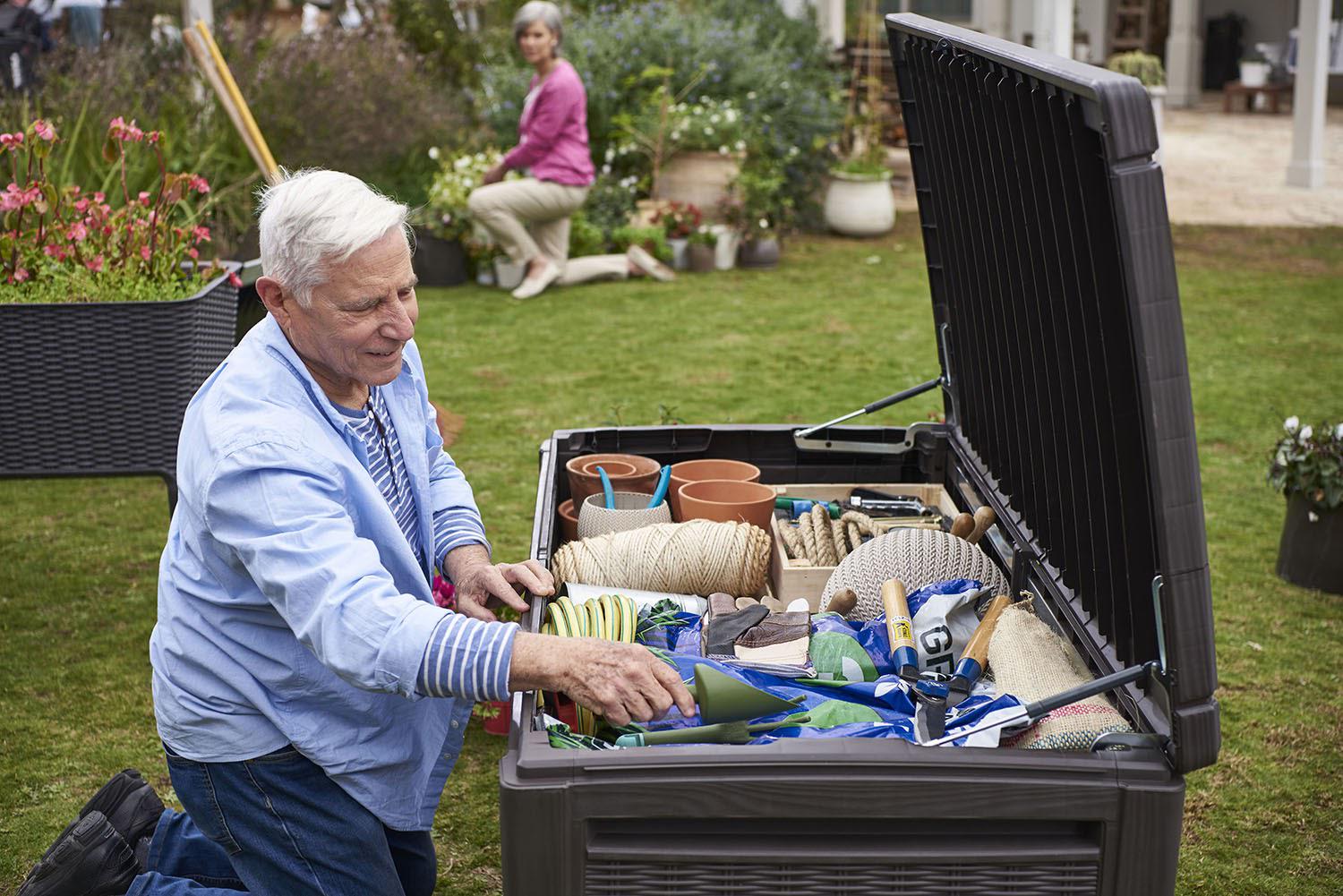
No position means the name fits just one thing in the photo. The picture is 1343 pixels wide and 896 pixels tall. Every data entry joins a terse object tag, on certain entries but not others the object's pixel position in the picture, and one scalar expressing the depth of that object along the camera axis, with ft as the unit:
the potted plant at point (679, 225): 31.89
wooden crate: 9.21
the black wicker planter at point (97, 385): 12.09
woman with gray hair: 27.50
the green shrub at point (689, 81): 34.81
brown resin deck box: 5.02
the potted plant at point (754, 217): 32.32
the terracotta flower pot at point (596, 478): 10.23
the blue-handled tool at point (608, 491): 9.82
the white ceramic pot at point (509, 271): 30.12
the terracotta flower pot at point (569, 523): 10.41
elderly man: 5.97
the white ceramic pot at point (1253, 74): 71.61
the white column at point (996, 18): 63.57
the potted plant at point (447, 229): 30.37
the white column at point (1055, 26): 37.58
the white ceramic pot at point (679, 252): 31.83
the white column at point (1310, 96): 40.40
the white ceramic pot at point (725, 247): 31.96
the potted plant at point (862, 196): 36.22
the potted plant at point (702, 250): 31.73
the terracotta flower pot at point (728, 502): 9.70
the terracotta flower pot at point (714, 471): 10.61
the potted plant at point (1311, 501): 14.12
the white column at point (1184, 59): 75.15
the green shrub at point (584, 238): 31.32
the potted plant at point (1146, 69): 48.16
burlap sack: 6.01
